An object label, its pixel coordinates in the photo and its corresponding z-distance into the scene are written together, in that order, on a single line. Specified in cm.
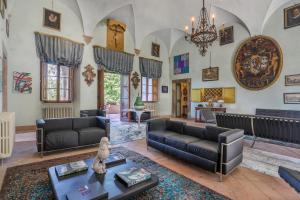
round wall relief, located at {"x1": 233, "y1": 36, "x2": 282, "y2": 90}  643
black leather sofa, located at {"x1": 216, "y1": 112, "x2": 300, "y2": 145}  361
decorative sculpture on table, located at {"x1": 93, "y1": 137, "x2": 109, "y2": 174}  194
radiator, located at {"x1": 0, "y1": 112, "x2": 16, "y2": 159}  304
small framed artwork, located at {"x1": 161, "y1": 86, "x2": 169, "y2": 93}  1017
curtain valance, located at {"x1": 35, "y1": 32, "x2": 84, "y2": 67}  577
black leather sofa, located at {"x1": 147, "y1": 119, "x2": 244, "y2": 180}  243
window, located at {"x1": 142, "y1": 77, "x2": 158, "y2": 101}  943
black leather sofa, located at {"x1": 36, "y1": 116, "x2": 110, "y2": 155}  341
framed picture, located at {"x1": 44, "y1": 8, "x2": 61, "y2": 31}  591
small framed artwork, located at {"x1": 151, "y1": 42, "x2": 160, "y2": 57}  959
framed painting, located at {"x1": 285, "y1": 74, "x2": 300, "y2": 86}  586
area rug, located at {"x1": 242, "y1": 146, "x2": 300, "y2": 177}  289
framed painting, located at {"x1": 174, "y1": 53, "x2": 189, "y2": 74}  961
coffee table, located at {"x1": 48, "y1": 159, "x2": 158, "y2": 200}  158
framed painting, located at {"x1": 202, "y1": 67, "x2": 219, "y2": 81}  825
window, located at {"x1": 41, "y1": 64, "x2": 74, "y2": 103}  604
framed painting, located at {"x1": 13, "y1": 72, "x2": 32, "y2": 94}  538
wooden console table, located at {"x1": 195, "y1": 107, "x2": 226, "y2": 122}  775
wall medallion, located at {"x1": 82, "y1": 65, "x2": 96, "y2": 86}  687
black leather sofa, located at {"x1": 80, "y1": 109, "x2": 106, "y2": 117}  609
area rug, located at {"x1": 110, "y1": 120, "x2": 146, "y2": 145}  474
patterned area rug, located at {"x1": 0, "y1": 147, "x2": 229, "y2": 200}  201
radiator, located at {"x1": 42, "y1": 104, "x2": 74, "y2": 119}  600
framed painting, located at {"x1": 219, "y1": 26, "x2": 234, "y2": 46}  766
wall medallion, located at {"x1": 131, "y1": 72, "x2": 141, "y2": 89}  857
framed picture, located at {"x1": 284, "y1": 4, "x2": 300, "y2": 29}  584
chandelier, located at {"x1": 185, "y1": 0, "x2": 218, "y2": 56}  413
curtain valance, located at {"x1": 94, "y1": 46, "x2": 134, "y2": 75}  720
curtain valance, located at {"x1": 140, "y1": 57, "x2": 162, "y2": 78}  896
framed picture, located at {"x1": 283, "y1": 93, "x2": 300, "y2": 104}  585
